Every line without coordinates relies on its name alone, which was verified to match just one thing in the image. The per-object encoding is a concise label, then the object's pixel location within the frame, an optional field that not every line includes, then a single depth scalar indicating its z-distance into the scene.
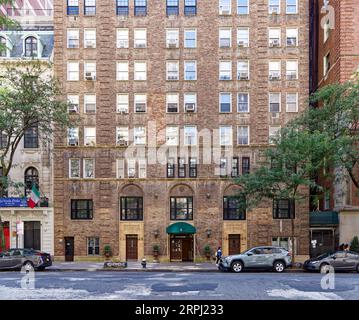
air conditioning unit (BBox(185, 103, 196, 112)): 41.41
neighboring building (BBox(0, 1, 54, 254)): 40.12
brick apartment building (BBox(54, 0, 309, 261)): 40.72
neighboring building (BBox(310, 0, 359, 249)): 38.91
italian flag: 37.69
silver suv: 29.33
